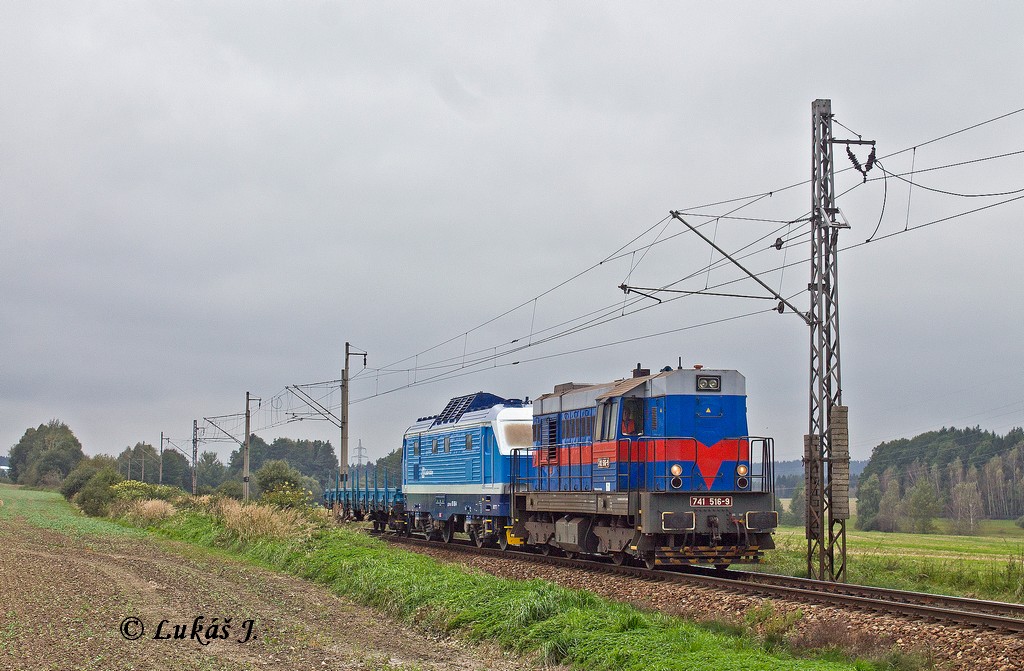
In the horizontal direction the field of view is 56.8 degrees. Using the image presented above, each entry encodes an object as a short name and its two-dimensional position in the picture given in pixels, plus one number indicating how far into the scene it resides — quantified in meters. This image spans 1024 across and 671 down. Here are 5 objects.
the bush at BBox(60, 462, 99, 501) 77.56
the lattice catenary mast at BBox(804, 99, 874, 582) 18.97
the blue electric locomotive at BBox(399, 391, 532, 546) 26.52
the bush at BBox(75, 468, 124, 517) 56.12
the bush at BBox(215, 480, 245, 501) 73.32
